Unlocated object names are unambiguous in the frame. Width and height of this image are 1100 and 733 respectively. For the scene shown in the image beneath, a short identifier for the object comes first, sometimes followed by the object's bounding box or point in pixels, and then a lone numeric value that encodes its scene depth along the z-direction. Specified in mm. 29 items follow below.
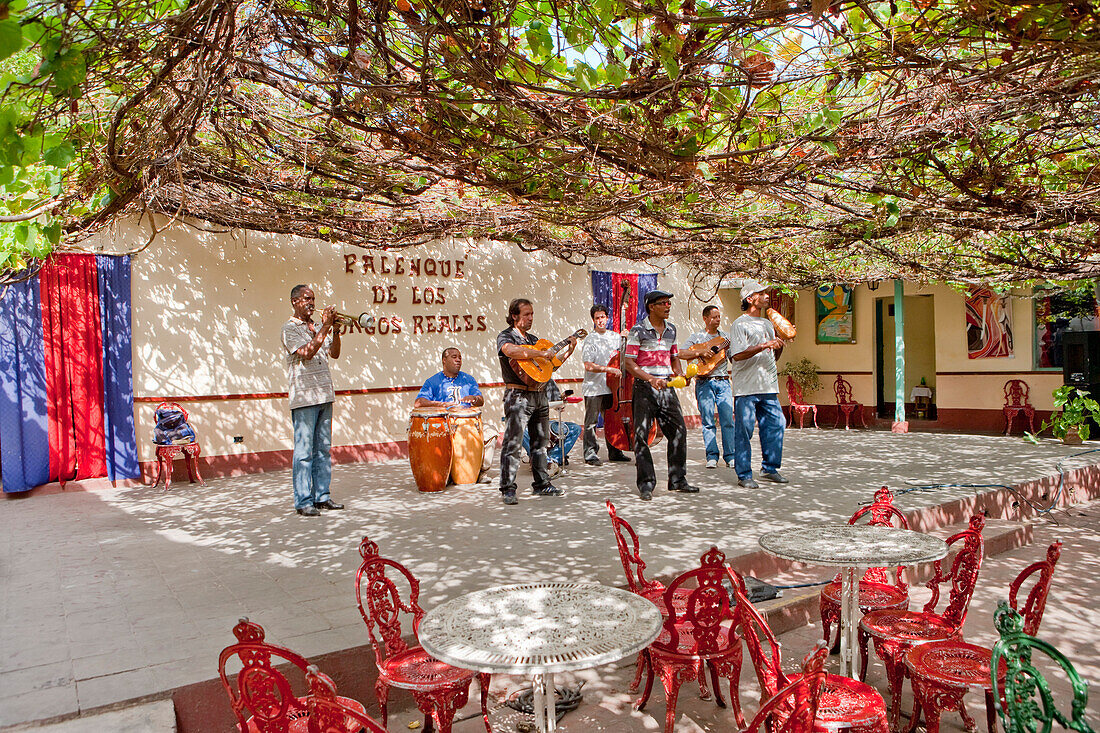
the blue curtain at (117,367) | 7816
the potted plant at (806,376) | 14375
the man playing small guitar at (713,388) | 8125
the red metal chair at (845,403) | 13531
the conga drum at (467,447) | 7508
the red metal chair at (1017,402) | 11588
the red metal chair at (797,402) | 13492
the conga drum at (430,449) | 7207
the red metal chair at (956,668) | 2611
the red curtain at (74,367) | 7547
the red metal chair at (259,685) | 2051
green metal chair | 1729
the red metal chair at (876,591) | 3561
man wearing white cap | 7172
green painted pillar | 12500
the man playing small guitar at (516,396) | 6547
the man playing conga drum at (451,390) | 7426
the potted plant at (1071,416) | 9336
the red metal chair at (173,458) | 7773
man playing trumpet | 5965
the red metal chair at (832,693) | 2232
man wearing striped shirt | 6516
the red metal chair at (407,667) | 2697
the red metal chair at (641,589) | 3304
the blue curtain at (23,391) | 7277
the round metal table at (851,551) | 3043
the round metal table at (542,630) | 2133
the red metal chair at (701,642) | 2801
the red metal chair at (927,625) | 3115
